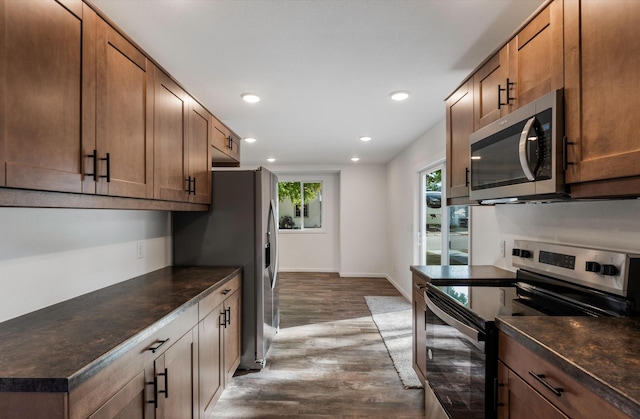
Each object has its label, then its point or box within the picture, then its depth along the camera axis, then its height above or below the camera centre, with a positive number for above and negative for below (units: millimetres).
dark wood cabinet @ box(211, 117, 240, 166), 3082 +681
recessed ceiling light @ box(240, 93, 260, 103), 2767 +1000
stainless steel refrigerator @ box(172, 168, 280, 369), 2818 -235
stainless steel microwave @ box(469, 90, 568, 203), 1300 +273
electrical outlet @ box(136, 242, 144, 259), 2361 -282
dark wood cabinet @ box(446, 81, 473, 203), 2117 +519
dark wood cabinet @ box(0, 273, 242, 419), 905 -664
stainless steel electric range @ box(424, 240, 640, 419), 1316 -439
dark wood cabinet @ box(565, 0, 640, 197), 1028 +413
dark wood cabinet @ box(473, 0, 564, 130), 1344 +706
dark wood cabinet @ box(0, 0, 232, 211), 1055 +412
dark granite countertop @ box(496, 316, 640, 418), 784 -410
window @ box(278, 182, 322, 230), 7391 +234
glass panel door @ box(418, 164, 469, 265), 3312 -153
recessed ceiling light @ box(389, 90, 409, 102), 2740 +1018
